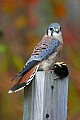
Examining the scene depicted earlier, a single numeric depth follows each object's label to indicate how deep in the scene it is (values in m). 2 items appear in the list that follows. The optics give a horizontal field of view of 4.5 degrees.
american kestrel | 7.04
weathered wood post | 6.67
